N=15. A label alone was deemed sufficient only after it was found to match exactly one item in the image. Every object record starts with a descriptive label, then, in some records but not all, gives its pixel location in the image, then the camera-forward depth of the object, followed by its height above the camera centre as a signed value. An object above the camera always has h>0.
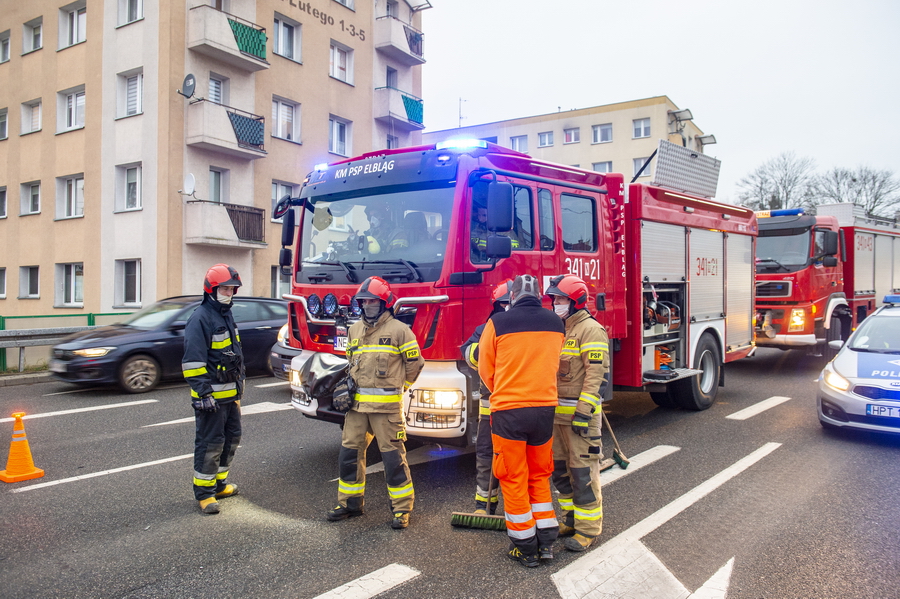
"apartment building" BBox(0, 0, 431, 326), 18.27 +5.18
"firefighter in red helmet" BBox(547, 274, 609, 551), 4.21 -0.76
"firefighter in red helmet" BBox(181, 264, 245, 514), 4.82 -0.61
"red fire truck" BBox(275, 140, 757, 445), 5.20 +0.45
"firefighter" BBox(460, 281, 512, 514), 4.77 -1.09
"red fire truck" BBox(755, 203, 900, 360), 11.84 +0.40
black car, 9.94 -0.78
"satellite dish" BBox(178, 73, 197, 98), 17.95 +5.91
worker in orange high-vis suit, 3.89 -0.69
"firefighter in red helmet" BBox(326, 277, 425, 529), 4.57 -0.67
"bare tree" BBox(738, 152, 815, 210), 47.66 +8.17
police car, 6.64 -0.86
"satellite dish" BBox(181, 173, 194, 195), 16.59 +2.95
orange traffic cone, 5.63 -1.42
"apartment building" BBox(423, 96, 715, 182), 45.47 +12.46
